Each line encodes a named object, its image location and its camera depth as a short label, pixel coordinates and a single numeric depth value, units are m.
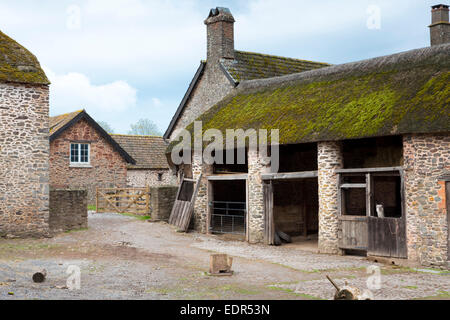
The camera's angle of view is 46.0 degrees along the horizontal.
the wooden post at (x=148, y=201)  25.98
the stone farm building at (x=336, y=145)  13.25
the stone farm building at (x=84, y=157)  28.50
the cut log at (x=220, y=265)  11.80
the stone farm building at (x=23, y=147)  17.33
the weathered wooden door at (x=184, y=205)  20.59
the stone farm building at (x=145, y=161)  33.03
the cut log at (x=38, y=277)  10.53
